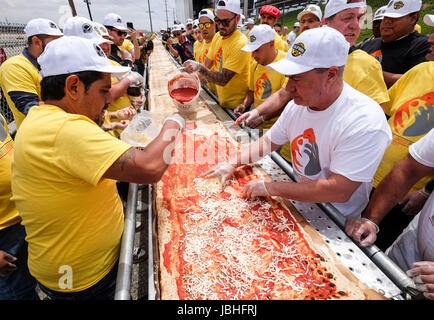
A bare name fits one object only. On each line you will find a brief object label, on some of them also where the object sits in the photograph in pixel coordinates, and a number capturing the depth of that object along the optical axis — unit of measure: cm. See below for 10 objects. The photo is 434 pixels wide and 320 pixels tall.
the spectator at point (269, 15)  440
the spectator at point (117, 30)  419
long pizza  106
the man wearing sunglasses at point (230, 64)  312
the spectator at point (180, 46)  764
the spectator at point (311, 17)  406
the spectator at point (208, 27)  415
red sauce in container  265
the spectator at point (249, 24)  997
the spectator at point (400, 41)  253
